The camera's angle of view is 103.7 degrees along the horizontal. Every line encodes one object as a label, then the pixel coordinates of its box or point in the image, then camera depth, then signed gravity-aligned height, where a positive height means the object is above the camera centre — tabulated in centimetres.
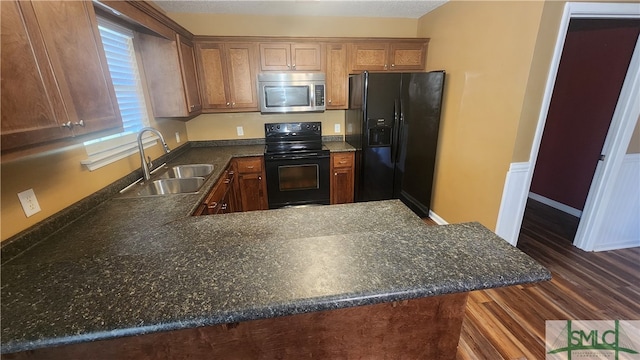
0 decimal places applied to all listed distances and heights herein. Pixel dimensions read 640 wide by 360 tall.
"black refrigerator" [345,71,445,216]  275 -37
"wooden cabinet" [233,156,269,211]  301 -94
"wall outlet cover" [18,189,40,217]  115 -42
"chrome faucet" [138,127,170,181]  189 -43
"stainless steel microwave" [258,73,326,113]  295 +12
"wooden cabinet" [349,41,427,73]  306 +53
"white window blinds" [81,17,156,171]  167 +6
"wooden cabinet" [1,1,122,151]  83 +13
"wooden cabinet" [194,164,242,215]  187 -79
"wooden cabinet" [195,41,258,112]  285 +32
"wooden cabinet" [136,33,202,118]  231 +28
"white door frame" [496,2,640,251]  180 -34
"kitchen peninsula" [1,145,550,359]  62 -49
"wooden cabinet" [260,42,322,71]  292 +52
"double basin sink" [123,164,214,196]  192 -62
